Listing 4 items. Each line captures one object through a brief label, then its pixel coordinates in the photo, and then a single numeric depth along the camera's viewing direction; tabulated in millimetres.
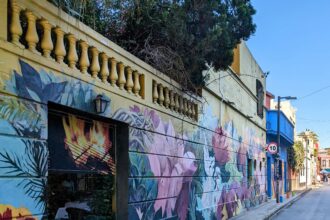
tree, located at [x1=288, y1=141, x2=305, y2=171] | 42819
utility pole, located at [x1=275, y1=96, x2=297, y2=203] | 26448
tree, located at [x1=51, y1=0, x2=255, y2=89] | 9016
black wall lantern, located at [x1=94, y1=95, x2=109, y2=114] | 6820
